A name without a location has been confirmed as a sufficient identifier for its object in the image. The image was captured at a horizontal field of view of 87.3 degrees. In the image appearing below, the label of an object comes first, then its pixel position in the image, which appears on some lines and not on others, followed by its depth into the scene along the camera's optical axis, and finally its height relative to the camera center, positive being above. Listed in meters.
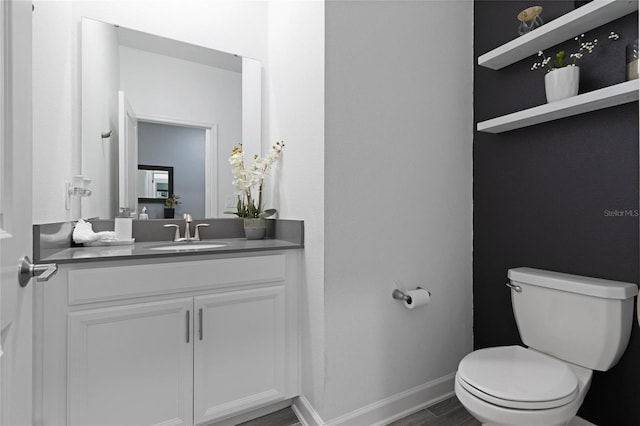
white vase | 1.41 +0.57
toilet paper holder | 1.65 -0.40
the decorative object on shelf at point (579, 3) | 1.46 +0.93
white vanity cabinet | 1.21 -0.51
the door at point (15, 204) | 0.61 +0.02
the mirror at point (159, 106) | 1.72 +0.62
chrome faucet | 1.87 -0.09
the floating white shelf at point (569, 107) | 1.26 +0.45
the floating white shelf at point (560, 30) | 1.31 +0.80
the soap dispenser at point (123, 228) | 1.70 -0.07
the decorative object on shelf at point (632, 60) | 1.27 +0.59
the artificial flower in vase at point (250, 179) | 1.93 +0.21
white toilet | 1.13 -0.59
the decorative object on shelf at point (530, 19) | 1.56 +0.93
